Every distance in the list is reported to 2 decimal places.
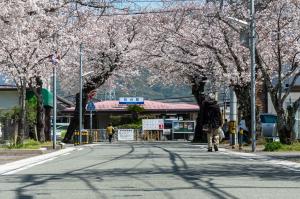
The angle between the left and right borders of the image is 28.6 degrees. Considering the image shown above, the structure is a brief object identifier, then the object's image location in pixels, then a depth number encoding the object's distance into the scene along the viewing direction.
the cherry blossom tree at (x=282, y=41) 25.17
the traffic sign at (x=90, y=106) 46.91
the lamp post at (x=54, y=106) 28.05
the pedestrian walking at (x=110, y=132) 46.89
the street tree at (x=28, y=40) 18.46
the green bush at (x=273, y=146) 23.58
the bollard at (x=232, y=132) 27.55
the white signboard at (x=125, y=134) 53.75
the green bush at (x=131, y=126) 56.81
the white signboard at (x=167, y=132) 54.69
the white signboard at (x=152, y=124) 54.63
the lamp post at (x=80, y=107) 41.75
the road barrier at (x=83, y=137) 40.38
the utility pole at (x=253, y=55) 24.03
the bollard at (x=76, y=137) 40.19
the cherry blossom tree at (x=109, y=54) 42.31
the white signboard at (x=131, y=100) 61.34
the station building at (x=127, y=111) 61.84
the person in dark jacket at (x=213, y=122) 23.03
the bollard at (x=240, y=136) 26.53
